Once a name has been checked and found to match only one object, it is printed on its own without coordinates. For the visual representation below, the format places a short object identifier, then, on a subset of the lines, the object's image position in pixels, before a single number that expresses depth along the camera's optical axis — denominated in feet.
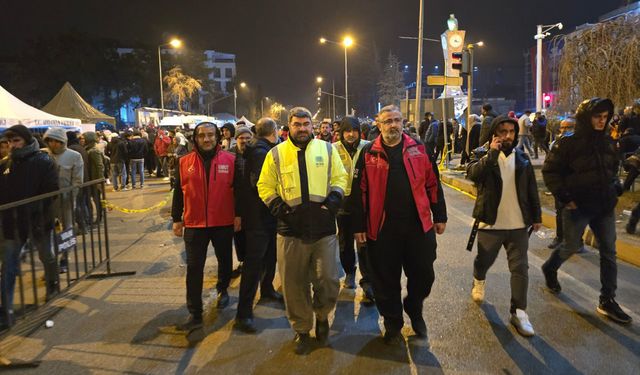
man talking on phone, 14.40
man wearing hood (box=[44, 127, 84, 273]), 21.76
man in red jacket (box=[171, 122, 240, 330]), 14.88
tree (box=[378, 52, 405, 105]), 242.37
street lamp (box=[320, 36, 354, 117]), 116.37
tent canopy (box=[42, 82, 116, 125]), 74.84
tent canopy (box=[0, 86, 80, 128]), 45.19
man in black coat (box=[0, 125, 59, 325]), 15.01
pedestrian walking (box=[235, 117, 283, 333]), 14.66
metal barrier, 14.17
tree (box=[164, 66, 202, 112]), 185.37
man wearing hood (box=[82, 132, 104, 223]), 33.12
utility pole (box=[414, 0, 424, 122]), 64.68
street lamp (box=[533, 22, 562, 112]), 73.07
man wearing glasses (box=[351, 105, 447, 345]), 13.14
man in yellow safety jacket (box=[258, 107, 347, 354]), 12.96
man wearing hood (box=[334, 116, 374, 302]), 17.46
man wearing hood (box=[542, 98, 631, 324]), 14.82
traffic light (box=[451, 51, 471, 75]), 45.47
